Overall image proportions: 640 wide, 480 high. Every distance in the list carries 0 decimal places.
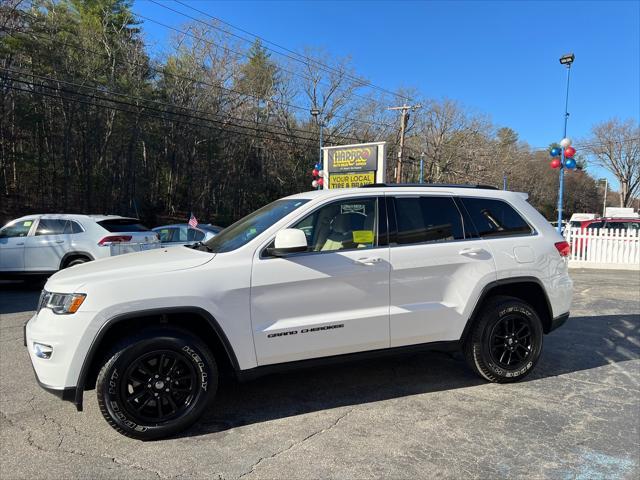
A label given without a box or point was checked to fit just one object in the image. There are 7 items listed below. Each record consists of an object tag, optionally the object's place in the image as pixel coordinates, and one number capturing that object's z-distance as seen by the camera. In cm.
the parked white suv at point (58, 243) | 951
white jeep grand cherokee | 315
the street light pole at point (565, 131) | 1641
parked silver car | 1170
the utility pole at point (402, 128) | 3766
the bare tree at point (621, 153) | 5484
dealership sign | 1925
